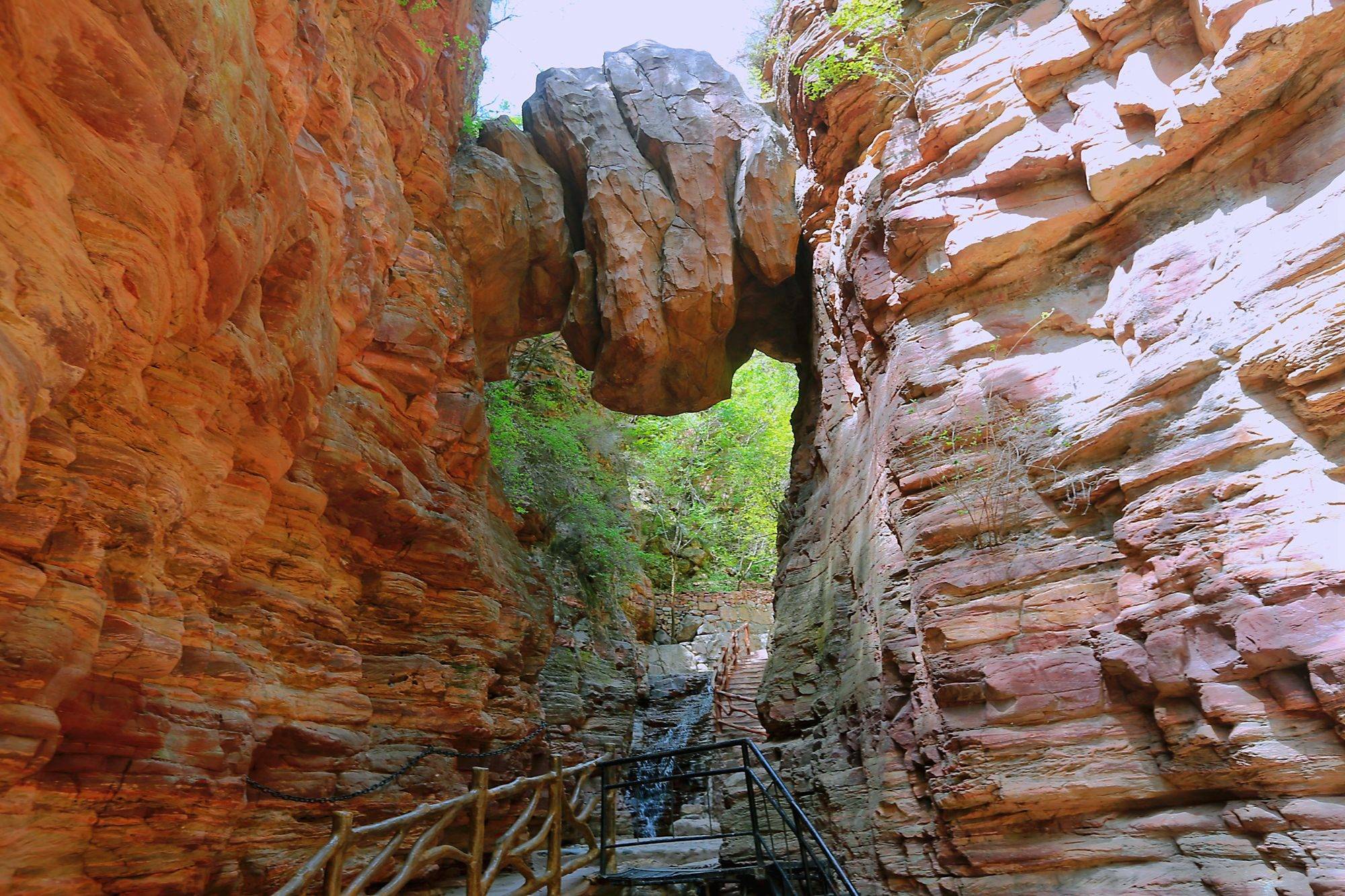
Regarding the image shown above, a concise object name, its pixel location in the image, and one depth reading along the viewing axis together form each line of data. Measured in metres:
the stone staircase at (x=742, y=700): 13.78
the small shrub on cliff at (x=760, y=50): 13.48
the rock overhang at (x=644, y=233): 12.63
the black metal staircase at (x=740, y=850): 6.05
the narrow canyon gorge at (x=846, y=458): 3.70
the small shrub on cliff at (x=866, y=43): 8.75
